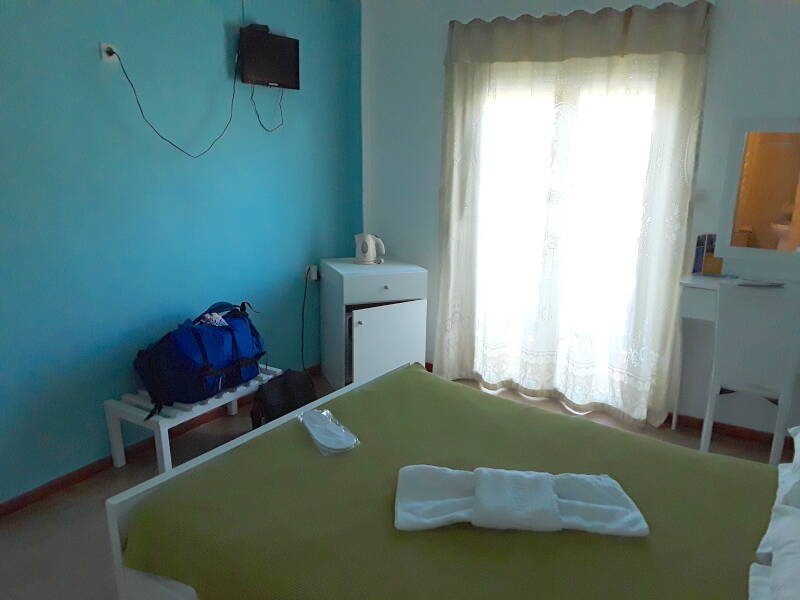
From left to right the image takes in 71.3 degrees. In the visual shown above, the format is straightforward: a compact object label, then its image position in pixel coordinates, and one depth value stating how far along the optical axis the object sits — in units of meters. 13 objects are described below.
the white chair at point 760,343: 2.35
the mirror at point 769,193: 2.58
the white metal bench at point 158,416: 2.24
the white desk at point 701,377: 2.71
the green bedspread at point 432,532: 1.13
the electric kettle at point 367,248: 3.31
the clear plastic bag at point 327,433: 1.61
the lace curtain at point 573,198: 2.70
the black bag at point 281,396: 2.52
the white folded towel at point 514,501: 1.27
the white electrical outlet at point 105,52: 2.22
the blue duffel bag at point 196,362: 2.36
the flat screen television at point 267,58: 2.75
